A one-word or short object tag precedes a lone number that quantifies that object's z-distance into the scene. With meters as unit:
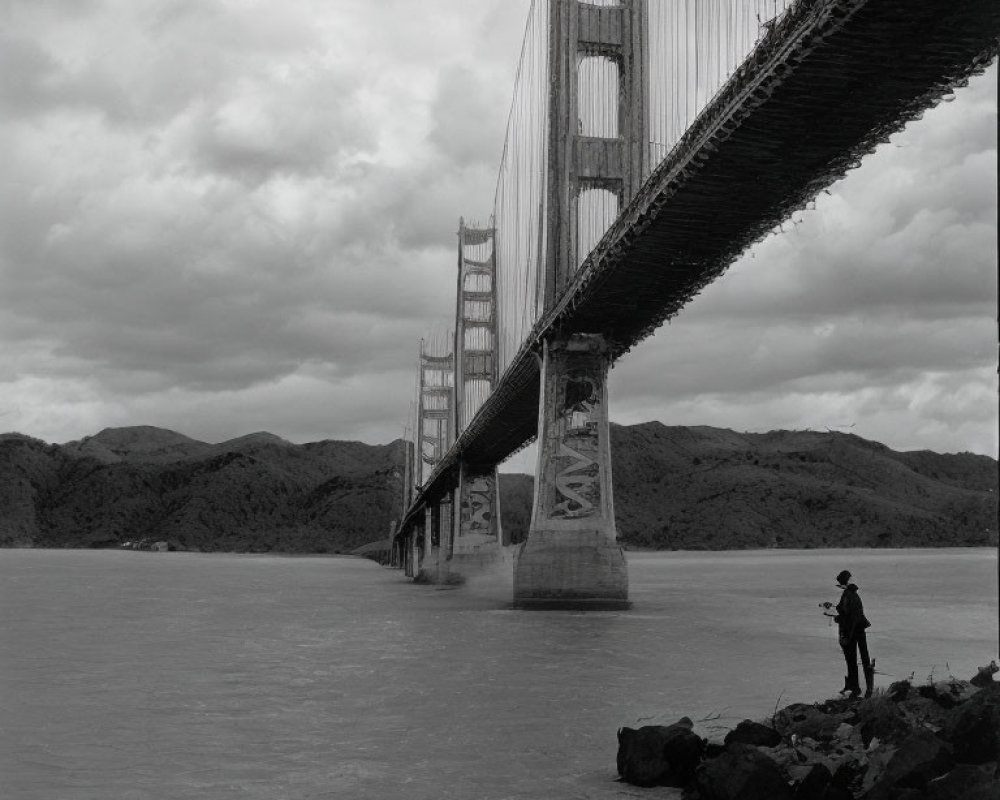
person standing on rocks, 11.79
